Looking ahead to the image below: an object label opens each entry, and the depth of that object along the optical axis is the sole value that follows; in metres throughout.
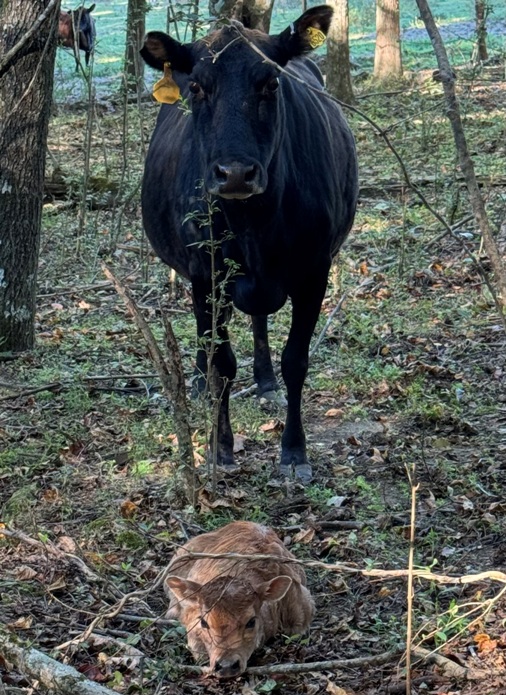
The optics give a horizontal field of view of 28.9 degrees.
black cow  5.37
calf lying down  3.65
